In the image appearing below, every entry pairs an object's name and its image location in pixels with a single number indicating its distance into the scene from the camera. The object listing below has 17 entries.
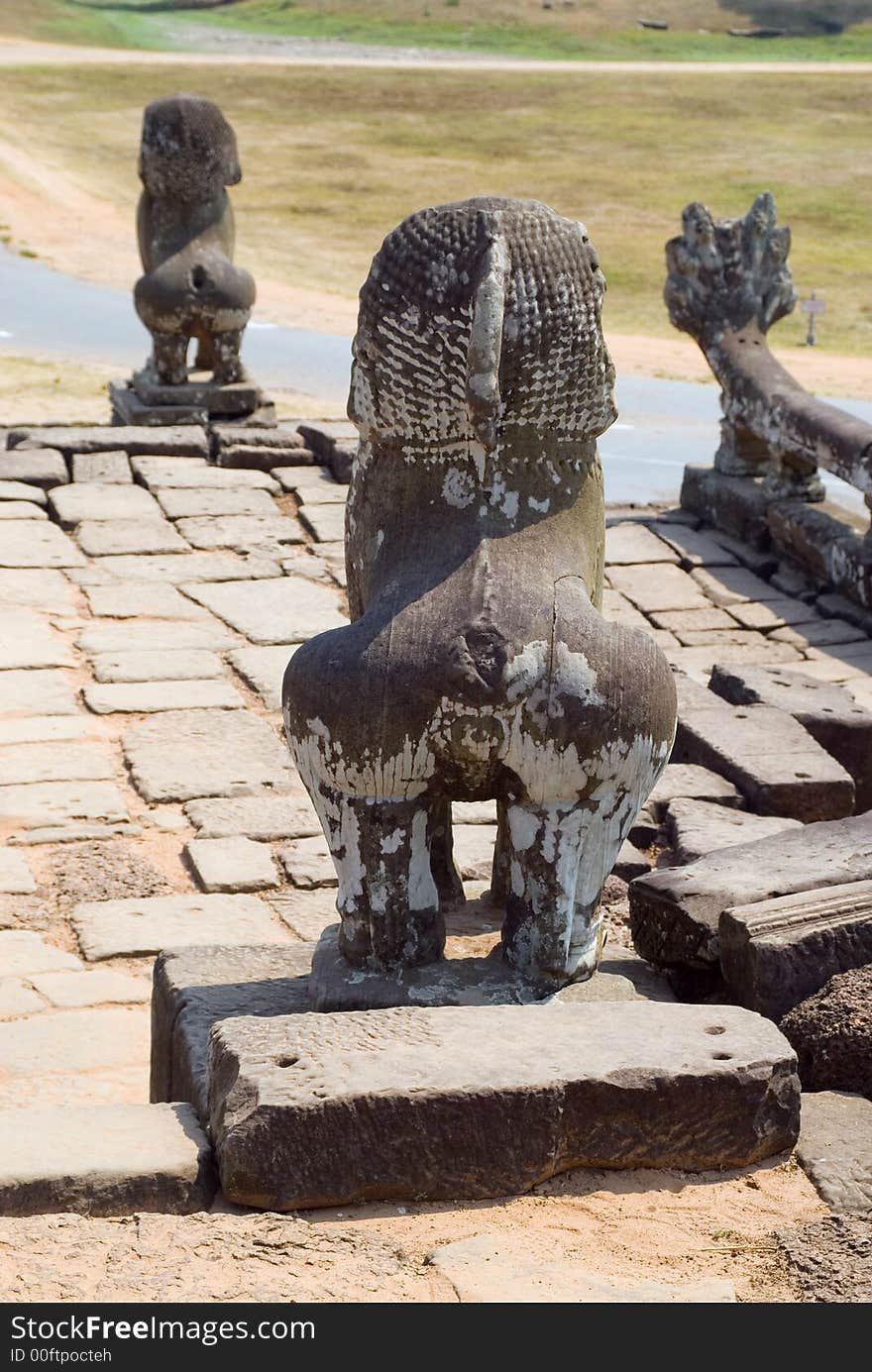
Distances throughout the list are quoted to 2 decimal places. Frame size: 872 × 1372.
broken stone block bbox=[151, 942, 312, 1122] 7.56
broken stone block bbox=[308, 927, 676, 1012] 7.47
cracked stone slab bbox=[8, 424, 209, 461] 23.72
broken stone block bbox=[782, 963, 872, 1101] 7.69
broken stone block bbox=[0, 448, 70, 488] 22.27
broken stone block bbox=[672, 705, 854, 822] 12.60
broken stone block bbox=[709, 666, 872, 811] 14.12
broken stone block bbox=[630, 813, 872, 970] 8.61
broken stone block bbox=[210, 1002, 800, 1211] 6.48
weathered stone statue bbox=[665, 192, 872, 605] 20.09
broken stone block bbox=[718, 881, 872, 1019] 8.03
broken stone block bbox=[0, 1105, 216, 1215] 6.50
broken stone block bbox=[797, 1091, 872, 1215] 6.78
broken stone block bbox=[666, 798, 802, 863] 11.55
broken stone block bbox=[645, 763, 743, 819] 12.70
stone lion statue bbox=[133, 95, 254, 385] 25.20
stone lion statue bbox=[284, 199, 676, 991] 7.26
